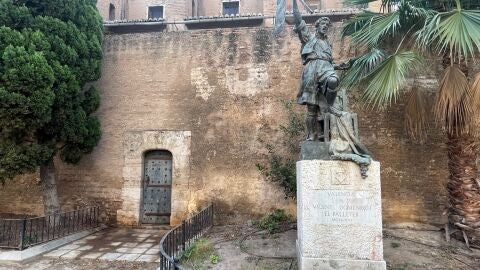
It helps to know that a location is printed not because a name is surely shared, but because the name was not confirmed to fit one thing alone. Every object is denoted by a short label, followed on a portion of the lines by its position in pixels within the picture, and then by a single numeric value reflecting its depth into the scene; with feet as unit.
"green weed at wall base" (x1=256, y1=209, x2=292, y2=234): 24.06
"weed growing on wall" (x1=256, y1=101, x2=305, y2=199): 26.84
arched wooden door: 30.07
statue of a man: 16.05
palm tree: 19.06
